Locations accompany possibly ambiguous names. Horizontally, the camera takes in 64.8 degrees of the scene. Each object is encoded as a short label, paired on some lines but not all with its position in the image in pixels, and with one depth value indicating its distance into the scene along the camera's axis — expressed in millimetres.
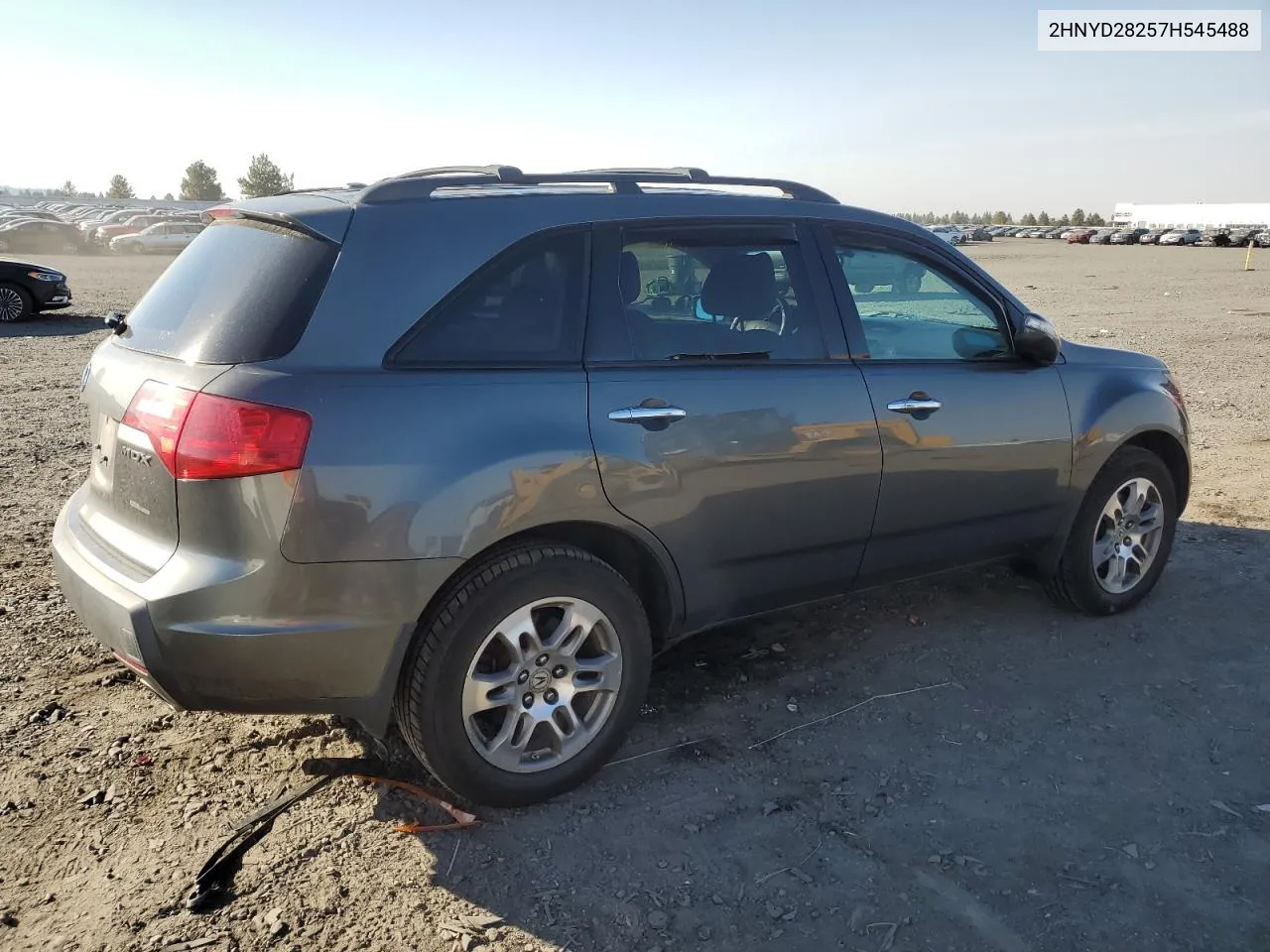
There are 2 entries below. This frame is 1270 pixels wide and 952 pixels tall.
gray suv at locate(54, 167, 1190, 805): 2781
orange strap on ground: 3123
